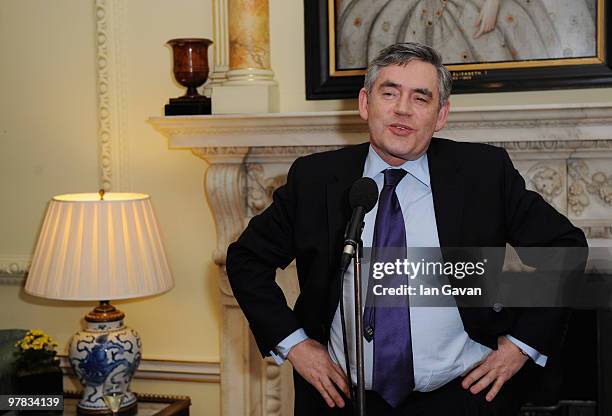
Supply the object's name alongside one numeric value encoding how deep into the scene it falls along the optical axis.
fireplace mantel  2.82
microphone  1.54
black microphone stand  1.55
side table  3.15
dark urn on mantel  3.09
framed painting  2.91
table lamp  2.96
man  2.07
